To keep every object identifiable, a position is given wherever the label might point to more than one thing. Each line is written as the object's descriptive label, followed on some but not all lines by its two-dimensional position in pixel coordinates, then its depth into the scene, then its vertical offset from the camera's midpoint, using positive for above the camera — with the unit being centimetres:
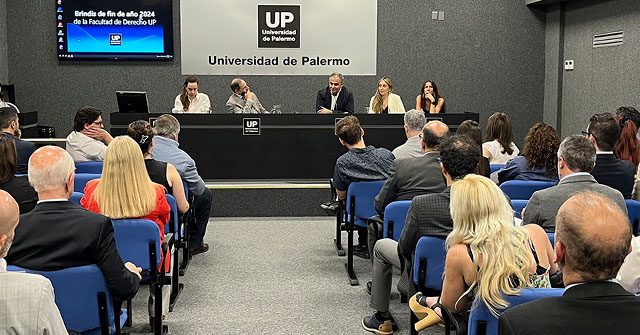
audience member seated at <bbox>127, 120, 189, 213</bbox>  498 -48
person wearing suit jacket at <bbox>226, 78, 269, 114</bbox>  884 -6
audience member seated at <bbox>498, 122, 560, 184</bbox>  497 -37
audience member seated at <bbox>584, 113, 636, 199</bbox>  471 -39
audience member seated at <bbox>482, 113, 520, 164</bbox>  597 -35
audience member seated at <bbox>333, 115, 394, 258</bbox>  556 -47
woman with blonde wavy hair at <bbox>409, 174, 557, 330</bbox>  271 -59
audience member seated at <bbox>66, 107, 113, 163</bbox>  612 -33
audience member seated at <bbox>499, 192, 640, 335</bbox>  176 -45
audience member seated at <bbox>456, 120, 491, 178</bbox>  523 -23
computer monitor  824 -5
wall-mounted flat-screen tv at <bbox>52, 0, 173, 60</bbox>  1059 +99
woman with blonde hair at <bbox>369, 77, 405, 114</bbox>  909 -3
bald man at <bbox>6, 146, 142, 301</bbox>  297 -55
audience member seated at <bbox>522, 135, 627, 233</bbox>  372 -43
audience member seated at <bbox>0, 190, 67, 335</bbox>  192 -54
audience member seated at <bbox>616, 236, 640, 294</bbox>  281 -66
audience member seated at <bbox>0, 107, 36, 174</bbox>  541 -26
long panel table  815 -51
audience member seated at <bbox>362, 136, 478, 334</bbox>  356 -51
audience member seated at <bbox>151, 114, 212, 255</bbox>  566 -42
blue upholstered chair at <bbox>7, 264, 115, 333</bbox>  293 -80
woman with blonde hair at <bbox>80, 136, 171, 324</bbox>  399 -48
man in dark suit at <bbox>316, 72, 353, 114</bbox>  899 +1
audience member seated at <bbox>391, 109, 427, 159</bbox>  582 -29
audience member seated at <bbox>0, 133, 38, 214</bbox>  412 -47
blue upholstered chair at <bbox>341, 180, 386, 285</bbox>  546 -75
